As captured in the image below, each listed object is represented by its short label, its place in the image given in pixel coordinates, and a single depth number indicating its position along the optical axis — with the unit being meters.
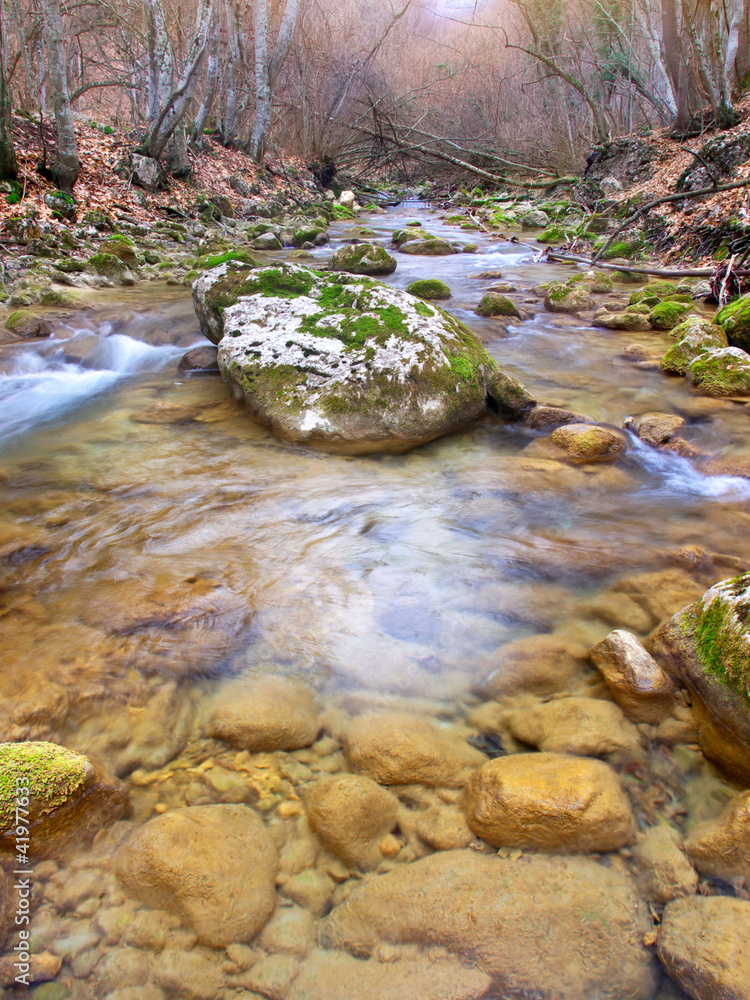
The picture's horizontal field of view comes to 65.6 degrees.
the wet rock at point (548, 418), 4.81
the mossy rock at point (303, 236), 13.18
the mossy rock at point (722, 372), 5.33
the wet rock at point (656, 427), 4.72
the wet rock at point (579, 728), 2.14
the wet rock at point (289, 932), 1.62
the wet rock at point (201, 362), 5.93
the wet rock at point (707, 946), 1.45
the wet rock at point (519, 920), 1.54
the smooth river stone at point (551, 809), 1.81
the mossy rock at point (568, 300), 8.41
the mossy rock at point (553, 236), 14.08
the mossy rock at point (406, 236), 13.57
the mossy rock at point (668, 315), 7.43
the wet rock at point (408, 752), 2.08
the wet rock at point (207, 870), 1.64
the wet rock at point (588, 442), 4.44
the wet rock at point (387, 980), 1.52
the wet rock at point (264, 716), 2.20
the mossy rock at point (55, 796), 1.74
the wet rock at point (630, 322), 7.49
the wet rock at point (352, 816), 1.85
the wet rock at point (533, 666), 2.47
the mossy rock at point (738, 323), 5.93
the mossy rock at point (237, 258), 6.18
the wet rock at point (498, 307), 8.06
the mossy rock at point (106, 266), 9.12
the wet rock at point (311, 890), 1.73
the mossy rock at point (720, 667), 2.05
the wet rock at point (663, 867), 1.72
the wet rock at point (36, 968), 1.51
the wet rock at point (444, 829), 1.88
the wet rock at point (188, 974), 1.52
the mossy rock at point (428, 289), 8.88
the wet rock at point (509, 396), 4.93
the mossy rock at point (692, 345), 5.83
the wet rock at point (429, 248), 12.79
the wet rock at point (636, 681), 2.28
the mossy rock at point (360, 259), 9.95
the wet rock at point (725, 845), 1.72
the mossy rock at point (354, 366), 4.40
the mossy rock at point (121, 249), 10.07
